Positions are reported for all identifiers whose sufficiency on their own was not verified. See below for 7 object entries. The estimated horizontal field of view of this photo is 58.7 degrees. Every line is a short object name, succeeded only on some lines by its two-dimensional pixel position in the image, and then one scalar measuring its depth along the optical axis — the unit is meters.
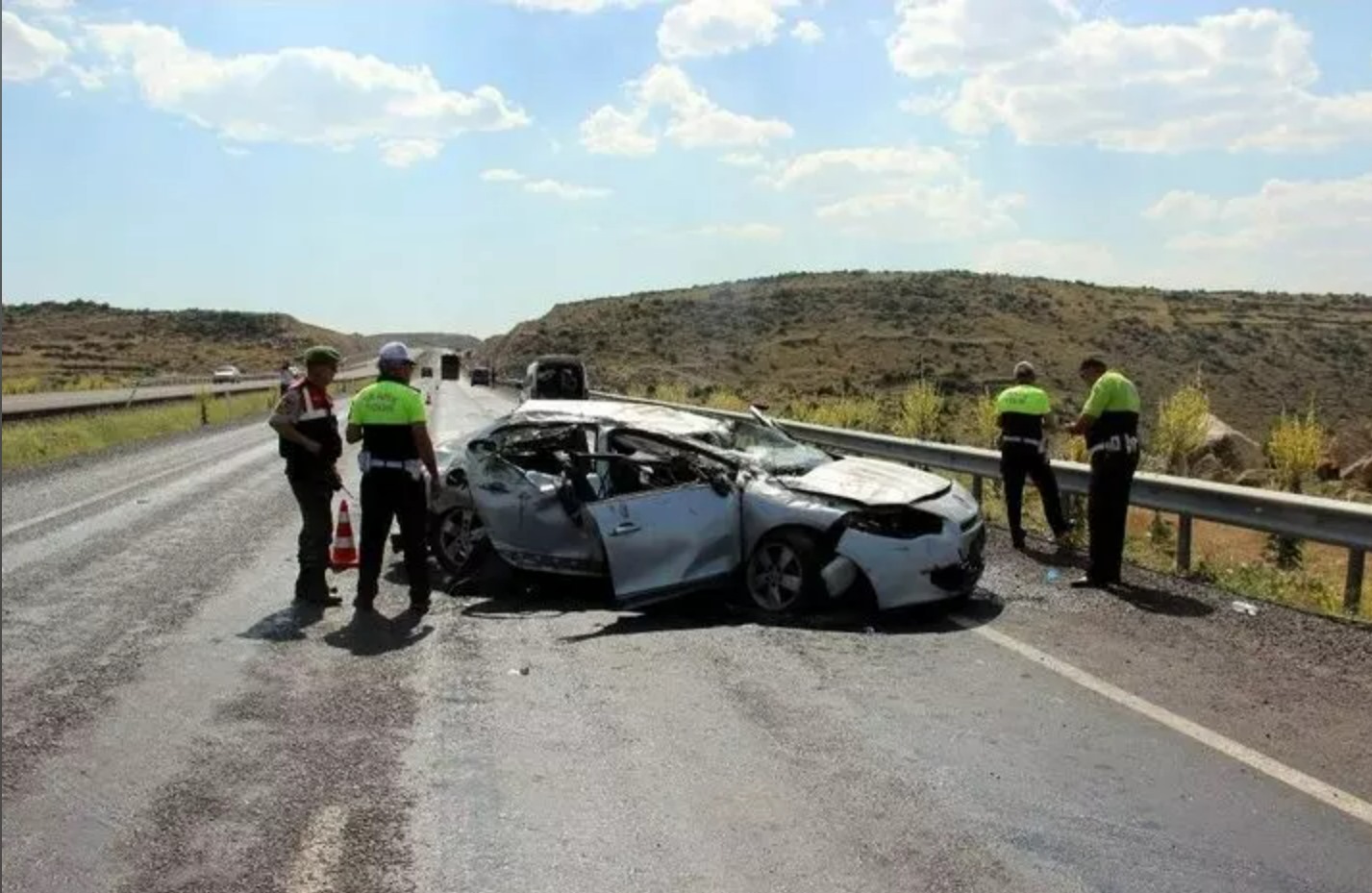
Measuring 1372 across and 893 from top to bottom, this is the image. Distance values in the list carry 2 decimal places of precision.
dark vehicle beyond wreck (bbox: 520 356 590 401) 29.48
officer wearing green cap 8.57
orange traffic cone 9.74
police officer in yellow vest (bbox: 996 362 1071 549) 11.69
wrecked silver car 8.10
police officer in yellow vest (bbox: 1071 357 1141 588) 9.50
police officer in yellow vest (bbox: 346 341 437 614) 8.43
